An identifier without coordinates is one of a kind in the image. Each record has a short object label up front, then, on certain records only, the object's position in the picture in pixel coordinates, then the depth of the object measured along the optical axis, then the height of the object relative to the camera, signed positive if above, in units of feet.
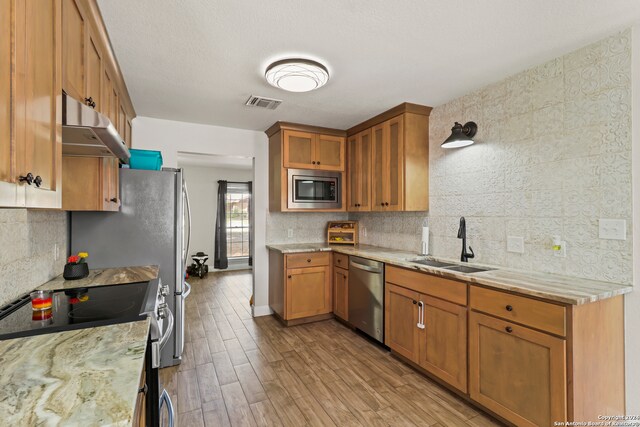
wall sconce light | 8.66 +2.27
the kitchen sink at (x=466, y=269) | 8.04 -1.39
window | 24.02 -0.14
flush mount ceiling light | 7.13 +3.35
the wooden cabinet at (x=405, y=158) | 10.31 +1.97
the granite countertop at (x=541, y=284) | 5.40 -1.32
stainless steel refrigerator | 8.06 -0.43
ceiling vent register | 9.57 +3.58
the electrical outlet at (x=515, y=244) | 7.79 -0.69
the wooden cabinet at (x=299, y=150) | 12.34 +2.65
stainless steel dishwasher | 10.00 -2.69
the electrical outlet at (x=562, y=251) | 6.93 -0.76
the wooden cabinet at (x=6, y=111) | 2.45 +0.82
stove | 4.15 -1.45
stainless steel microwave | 12.49 +1.11
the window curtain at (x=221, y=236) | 23.09 -1.46
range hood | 3.85 +1.14
